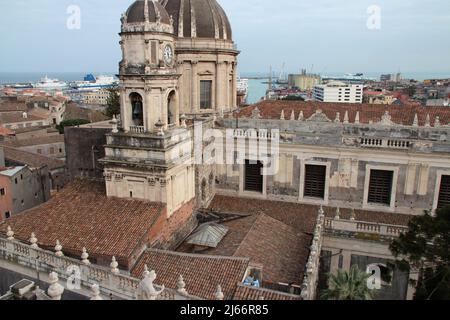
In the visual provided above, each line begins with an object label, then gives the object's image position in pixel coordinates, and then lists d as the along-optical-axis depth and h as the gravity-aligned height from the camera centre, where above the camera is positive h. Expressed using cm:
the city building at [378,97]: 10741 -503
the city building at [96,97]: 15988 -823
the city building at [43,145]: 5375 -947
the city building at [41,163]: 4112 -913
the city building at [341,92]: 14875 -499
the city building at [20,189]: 3478 -1047
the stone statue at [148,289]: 1406 -764
